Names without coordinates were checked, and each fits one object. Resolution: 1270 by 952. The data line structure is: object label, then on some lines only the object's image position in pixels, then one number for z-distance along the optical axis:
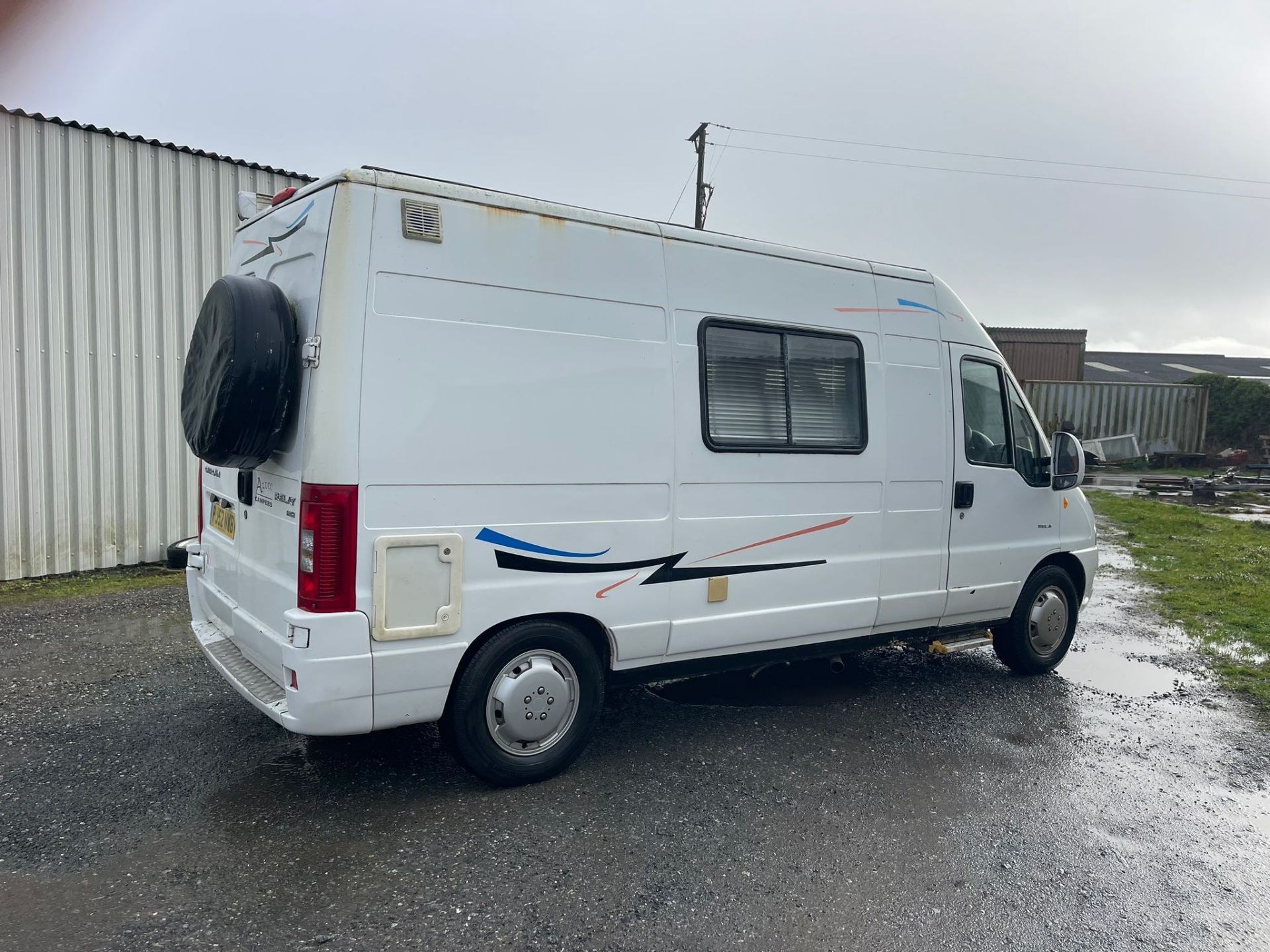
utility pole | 21.22
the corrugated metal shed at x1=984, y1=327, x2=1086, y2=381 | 30.83
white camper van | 3.57
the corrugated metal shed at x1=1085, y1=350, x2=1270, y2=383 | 35.78
